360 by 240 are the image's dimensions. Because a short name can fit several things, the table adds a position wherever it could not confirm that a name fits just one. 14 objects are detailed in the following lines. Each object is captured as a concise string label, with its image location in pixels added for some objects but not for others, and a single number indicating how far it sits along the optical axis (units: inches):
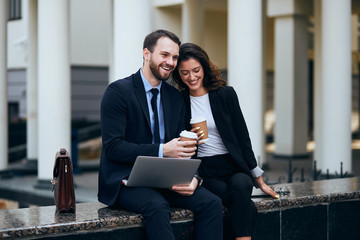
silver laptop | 160.7
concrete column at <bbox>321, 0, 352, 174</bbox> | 459.2
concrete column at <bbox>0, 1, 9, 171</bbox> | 560.1
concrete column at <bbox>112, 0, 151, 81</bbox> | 385.7
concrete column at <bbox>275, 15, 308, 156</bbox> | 705.6
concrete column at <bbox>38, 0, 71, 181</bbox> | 465.4
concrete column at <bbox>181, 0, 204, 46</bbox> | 608.4
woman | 185.0
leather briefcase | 166.4
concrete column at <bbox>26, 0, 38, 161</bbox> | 654.5
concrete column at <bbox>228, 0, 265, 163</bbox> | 418.9
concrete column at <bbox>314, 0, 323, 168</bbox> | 609.0
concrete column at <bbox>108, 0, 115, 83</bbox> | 625.3
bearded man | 165.8
